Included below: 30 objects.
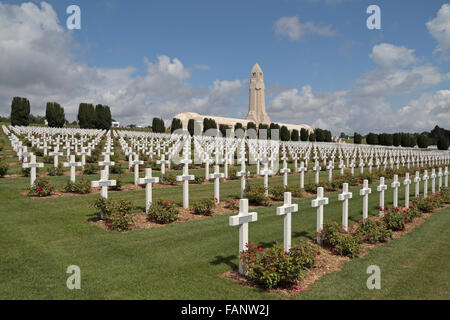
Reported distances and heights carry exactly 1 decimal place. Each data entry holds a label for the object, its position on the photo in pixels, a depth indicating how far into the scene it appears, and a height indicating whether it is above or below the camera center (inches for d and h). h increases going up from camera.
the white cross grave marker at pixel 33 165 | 411.0 -15.0
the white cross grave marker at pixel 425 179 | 495.3 -38.3
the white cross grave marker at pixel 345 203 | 292.1 -45.0
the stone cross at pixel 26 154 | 455.3 -0.8
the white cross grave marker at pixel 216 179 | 400.8 -31.3
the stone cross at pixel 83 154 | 572.6 -1.4
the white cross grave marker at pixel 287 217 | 218.5 -43.7
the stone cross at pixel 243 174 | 409.1 -27.7
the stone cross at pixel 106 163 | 407.5 -11.8
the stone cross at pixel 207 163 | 544.1 -15.8
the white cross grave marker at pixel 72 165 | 442.3 -15.8
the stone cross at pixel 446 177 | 599.5 -41.7
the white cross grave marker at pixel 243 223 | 196.9 -43.5
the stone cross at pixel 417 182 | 480.8 -42.2
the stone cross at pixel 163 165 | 530.9 -18.4
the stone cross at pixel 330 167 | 626.8 -24.6
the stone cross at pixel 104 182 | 313.6 -28.4
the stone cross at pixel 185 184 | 365.7 -35.0
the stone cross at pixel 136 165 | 499.5 -17.5
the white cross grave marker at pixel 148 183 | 333.4 -30.8
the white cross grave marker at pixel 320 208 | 266.8 -45.4
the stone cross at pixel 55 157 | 523.1 -5.6
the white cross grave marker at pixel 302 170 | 524.6 -25.2
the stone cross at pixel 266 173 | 428.7 -25.0
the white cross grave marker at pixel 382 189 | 370.2 -39.6
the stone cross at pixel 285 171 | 501.9 -26.1
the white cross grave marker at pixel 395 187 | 413.7 -41.5
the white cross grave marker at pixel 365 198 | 331.0 -45.5
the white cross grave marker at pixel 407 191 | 426.4 -49.5
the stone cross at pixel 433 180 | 537.6 -43.2
